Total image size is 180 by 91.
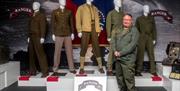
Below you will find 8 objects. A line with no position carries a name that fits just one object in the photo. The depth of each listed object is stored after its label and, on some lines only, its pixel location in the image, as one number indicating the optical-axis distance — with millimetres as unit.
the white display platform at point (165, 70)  3601
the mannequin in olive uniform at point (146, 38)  3716
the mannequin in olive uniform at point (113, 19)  3654
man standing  2986
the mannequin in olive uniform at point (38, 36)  3633
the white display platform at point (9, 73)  3482
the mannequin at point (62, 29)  3609
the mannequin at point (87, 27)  3547
